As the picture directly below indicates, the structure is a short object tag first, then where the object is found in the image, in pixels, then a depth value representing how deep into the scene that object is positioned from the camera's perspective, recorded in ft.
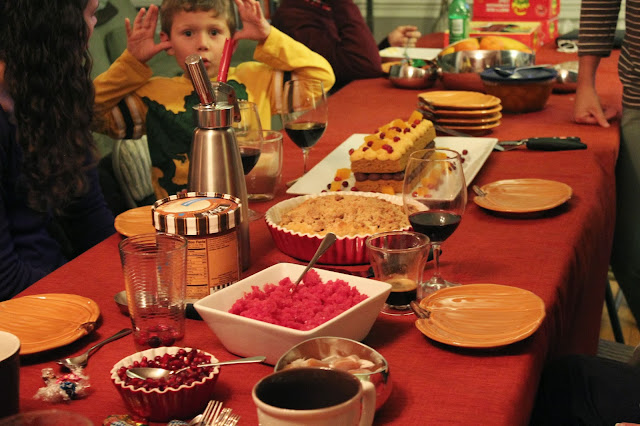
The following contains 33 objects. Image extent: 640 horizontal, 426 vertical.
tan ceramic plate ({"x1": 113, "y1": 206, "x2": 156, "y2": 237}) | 7.19
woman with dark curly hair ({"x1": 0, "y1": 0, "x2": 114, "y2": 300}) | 7.96
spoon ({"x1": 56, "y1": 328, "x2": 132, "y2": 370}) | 5.89
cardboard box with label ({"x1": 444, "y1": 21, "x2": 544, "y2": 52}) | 13.62
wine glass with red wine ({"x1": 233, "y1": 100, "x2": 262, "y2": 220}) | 7.52
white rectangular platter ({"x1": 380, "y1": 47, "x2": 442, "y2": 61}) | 13.71
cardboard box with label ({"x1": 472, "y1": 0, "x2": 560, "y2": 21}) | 14.77
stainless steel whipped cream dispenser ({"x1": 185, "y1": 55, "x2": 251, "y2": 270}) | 6.46
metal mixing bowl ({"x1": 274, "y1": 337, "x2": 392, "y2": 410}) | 5.54
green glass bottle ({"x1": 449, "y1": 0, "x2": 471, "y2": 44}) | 13.92
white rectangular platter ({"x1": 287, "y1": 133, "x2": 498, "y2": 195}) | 7.87
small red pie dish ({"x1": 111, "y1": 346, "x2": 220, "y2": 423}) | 5.48
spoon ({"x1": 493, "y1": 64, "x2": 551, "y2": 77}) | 10.25
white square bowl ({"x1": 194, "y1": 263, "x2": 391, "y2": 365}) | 5.77
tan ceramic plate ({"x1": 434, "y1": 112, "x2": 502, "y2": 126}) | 9.20
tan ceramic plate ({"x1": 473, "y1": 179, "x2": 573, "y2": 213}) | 7.40
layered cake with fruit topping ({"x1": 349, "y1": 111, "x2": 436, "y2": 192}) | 7.73
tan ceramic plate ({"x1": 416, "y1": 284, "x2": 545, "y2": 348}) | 5.95
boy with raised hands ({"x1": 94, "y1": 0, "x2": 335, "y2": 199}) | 9.44
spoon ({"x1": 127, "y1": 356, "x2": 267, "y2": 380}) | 5.60
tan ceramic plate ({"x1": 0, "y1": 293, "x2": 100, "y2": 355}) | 6.04
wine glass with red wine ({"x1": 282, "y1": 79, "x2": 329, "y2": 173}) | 8.08
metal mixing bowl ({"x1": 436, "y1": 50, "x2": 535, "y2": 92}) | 11.36
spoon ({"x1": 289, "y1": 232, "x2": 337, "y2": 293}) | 6.17
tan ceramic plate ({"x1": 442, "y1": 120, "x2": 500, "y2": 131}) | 9.20
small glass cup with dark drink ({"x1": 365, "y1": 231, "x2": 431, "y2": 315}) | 6.28
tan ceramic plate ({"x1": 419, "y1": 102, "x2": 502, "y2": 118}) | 9.17
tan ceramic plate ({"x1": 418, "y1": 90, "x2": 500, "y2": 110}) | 9.23
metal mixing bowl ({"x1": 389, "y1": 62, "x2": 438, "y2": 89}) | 11.73
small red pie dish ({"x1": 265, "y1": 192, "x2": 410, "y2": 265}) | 6.70
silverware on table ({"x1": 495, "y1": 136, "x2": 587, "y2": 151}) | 8.65
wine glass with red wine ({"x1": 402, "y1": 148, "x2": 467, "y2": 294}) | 6.51
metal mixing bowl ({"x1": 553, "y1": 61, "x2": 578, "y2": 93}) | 11.26
